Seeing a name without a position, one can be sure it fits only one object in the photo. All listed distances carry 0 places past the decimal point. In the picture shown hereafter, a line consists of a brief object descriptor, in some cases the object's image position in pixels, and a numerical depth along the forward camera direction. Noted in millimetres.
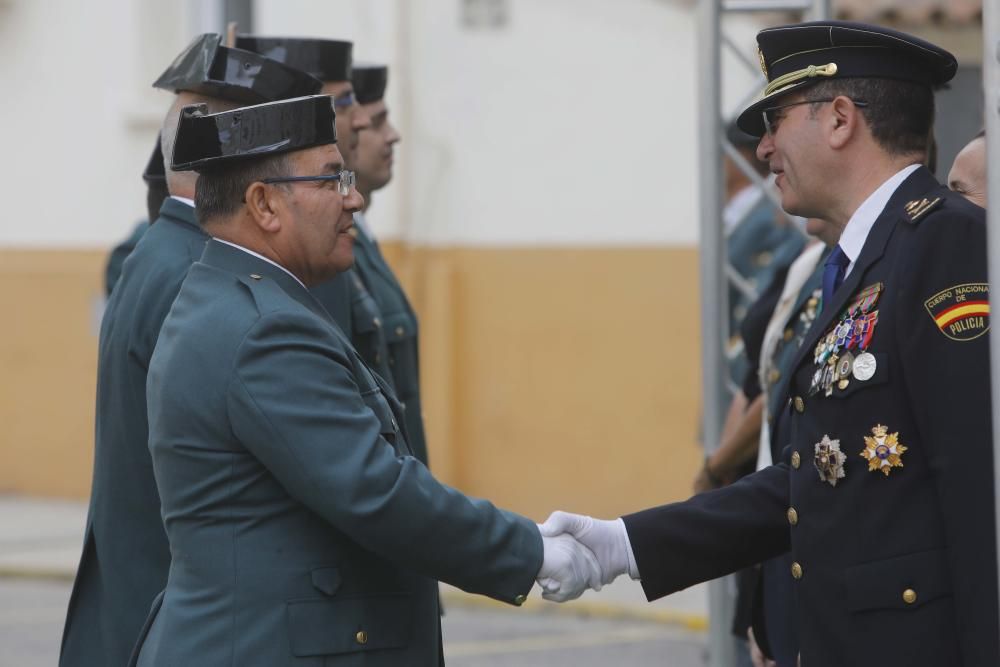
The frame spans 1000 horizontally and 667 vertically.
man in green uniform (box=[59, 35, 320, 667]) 7043
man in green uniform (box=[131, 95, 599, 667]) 5582
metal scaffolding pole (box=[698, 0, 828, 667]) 10555
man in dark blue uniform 5426
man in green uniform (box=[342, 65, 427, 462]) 9305
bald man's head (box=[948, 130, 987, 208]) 7043
